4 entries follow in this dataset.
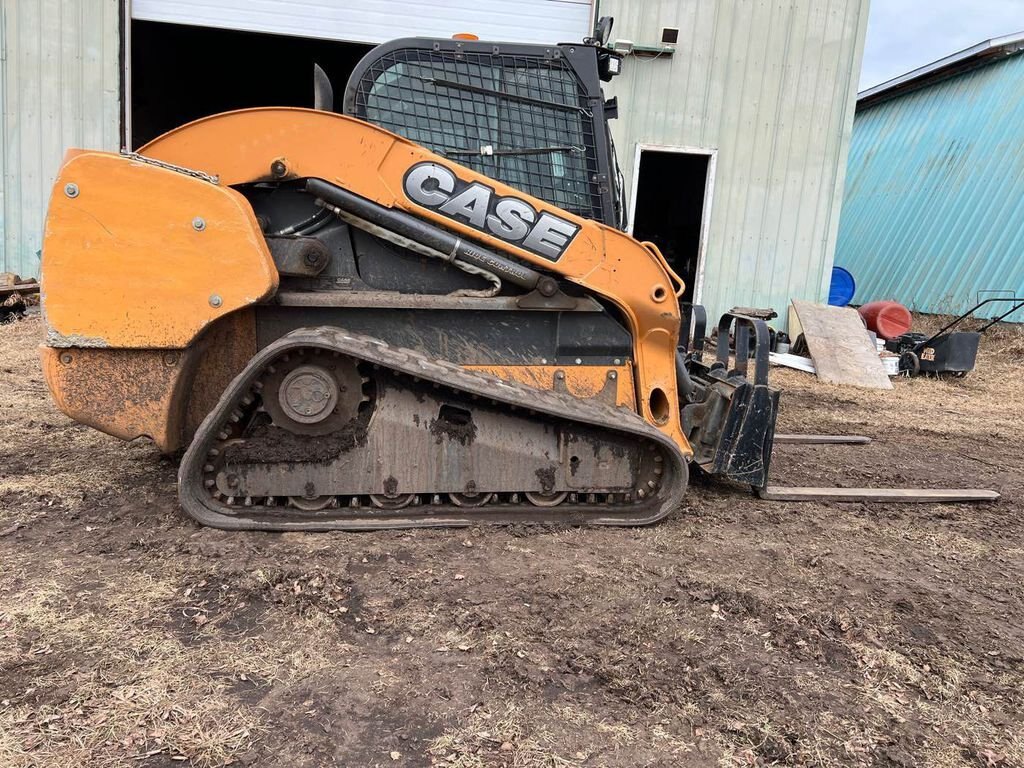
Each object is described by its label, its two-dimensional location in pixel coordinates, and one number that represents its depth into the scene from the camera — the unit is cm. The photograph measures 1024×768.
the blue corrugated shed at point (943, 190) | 1339
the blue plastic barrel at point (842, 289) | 1173
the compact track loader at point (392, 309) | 306
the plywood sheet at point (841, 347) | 889
